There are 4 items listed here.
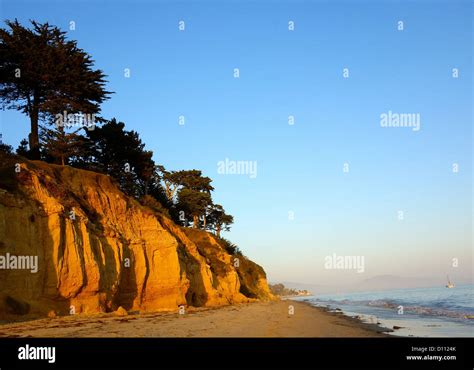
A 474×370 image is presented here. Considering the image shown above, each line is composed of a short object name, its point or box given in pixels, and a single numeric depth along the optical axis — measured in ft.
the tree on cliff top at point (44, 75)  92.27
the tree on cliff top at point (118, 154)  117.19
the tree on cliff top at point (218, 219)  215.31
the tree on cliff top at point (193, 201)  180.75
